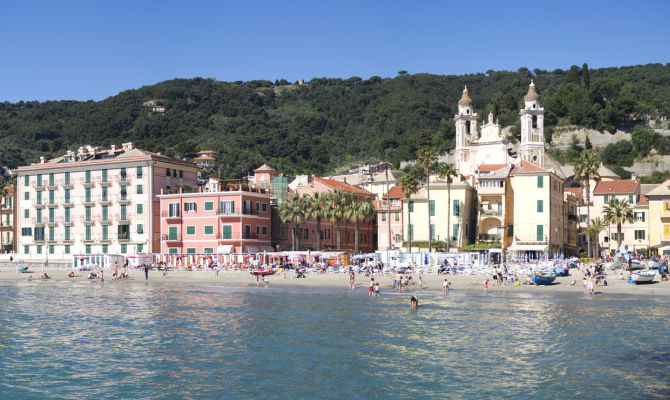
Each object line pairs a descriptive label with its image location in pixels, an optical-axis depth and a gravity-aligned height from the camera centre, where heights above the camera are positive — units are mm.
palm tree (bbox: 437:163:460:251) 71125 +5247
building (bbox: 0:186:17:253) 94188 +848
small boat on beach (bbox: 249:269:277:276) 62681 -4096
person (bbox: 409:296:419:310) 40906 -4539
